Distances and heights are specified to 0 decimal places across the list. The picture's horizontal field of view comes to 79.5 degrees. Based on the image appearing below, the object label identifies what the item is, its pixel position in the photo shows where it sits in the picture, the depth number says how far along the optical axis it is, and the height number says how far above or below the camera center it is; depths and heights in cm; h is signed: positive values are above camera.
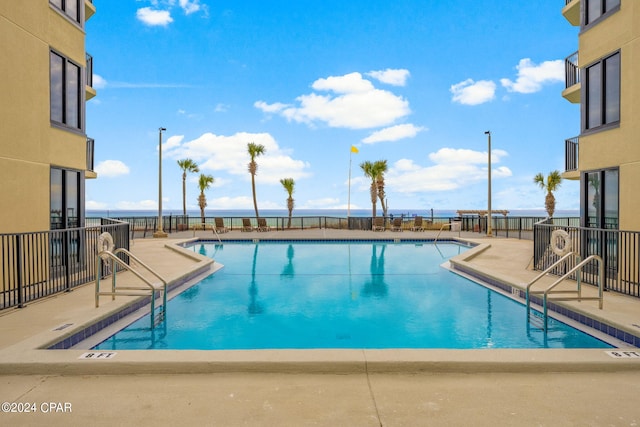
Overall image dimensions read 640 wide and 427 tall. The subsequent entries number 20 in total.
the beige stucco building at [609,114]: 757 +215
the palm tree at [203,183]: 3369 +263
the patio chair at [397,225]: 2200 -66
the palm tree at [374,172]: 2853 +313
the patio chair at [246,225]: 2203 -68
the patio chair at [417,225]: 2176 -66
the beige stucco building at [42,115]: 656 +188
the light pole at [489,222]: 1794 -39
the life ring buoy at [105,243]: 607 -48
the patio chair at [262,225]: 2220 -68
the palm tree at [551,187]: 2815 +198
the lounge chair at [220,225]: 2100 -66
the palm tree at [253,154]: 3212 +492
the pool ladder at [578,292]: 515 -113
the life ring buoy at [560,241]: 617 -50
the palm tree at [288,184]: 3073 +230
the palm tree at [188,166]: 3384 +416
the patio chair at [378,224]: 2228 -62
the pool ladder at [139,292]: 551 -119
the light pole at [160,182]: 1814 +151
